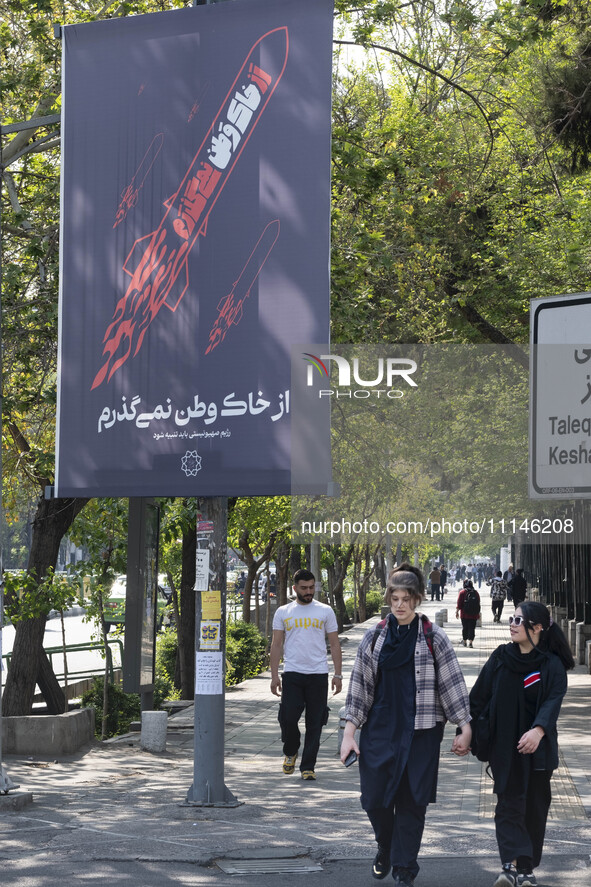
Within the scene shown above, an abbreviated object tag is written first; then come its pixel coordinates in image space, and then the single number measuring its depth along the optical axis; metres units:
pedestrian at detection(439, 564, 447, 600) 70.54
